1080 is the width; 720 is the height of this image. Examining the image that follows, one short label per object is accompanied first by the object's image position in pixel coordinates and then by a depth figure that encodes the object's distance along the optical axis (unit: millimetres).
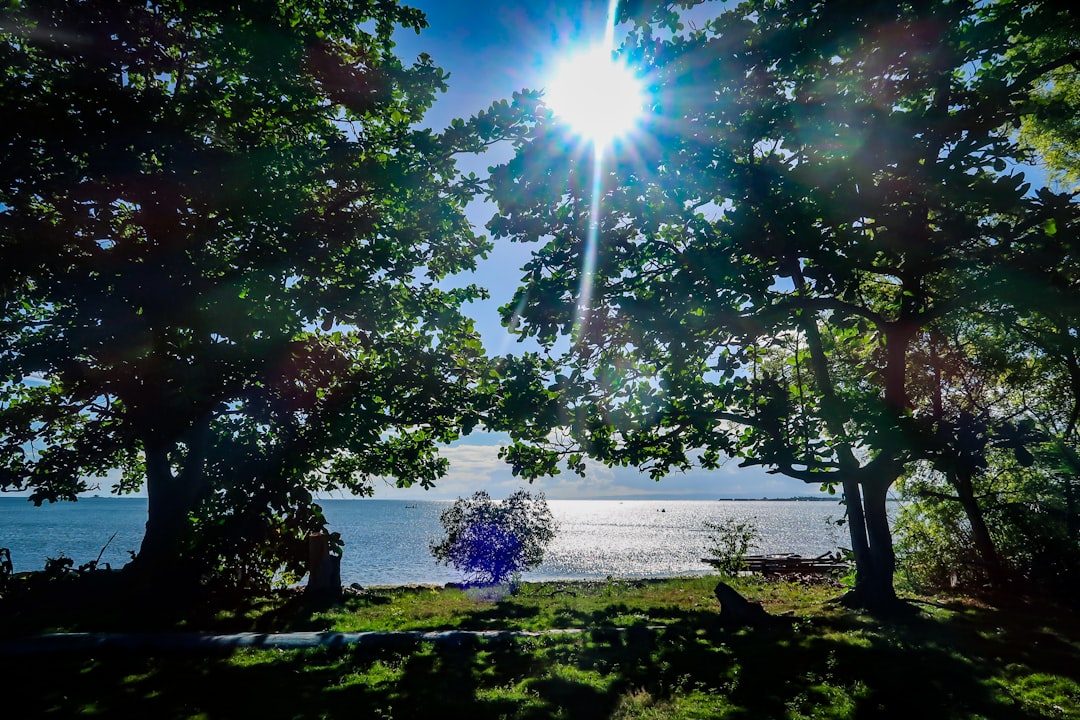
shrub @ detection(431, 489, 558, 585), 26953
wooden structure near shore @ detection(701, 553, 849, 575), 39438
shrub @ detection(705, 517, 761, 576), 31594
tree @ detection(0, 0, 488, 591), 12664
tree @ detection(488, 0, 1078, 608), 10328
